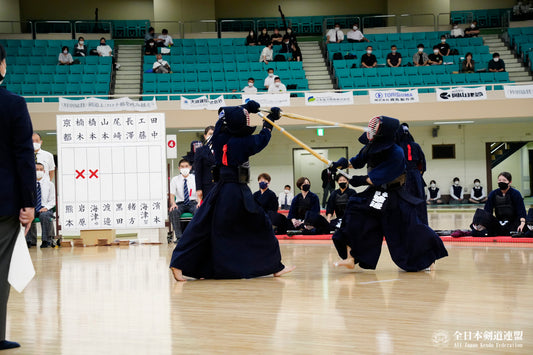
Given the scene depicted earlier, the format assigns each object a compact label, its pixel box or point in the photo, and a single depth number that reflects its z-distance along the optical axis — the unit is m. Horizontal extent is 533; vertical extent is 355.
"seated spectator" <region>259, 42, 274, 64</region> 22.98
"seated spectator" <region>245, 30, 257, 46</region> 24.53
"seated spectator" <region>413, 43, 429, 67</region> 22.56
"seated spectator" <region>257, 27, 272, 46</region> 24.36
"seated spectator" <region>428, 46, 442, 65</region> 22.56
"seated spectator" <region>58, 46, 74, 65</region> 22.30
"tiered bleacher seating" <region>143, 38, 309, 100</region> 21.81
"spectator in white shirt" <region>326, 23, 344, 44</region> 24.70
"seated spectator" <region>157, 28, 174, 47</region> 23.98
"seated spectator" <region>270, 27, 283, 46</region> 24.31
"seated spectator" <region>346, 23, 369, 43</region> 24.39
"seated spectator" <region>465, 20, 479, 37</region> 24.41
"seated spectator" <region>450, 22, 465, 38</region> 24.48
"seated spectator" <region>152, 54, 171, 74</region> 22.22
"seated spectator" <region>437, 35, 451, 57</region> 23.11
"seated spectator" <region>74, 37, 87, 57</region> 22.78
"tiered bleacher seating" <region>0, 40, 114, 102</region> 21.19
